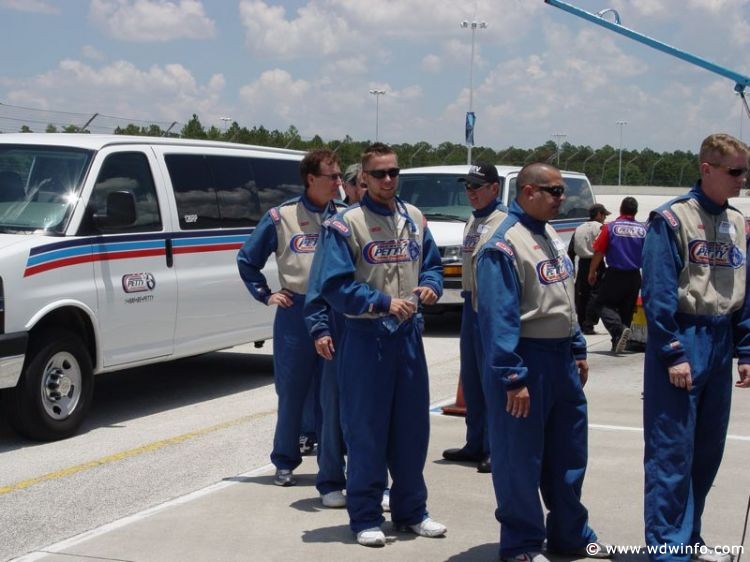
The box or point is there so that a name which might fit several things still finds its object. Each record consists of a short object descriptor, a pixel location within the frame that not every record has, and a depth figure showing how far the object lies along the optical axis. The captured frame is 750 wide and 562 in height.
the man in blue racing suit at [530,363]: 4.80
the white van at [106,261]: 7.76
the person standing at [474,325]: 7.12
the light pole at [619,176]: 67.57
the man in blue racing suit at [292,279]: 6.73
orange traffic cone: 8.69
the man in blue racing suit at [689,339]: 4.88
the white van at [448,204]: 14.14
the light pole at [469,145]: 40.77
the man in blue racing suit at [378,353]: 5.47
